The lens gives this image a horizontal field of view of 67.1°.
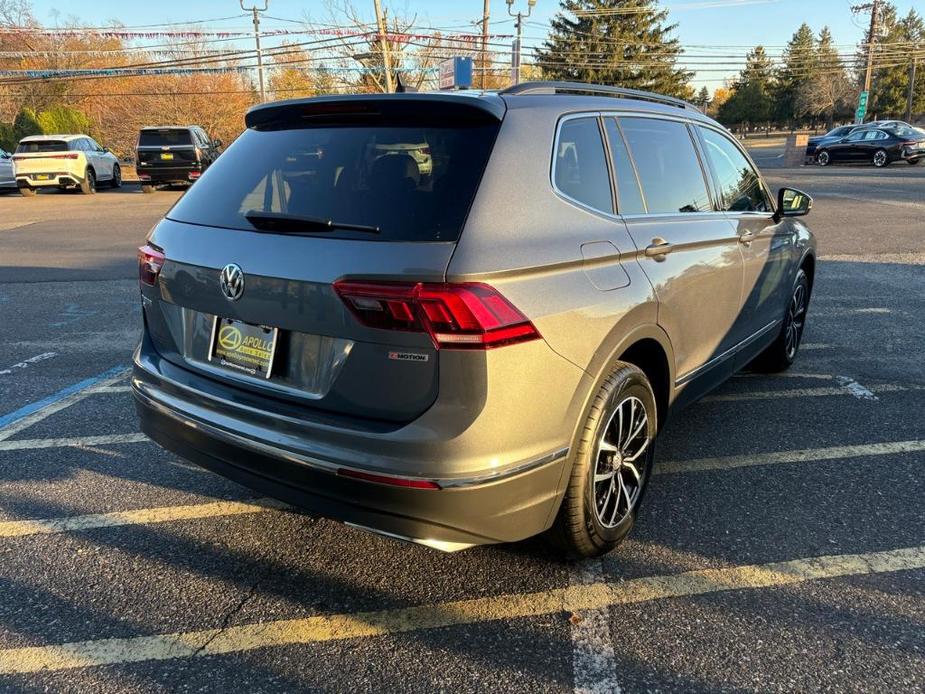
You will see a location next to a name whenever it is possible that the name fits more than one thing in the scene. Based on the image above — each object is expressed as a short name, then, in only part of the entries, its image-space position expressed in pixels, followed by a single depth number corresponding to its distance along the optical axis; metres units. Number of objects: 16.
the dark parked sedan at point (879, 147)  25.84
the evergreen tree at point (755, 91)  80.50
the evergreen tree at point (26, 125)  33.41
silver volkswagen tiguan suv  2.14
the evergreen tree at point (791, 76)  75.38
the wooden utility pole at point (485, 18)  37.79
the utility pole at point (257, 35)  37.06
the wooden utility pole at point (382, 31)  29.55
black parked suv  21.09
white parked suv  20.89
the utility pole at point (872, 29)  49.50
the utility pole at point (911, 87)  57.03
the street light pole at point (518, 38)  30.00
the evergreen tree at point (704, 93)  114.75
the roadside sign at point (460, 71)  18.66
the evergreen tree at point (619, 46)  53.66
